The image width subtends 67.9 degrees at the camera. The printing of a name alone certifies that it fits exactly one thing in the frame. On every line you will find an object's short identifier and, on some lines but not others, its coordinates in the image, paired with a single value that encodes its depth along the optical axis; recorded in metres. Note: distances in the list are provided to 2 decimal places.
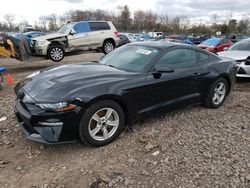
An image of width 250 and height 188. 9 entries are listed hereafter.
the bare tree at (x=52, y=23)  52.47
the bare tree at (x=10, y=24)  48.35
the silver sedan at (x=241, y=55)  5.53
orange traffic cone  5.82
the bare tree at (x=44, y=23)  54.59
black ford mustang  2.46
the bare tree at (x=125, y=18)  56.88
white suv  8.23
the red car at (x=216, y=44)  11.93
